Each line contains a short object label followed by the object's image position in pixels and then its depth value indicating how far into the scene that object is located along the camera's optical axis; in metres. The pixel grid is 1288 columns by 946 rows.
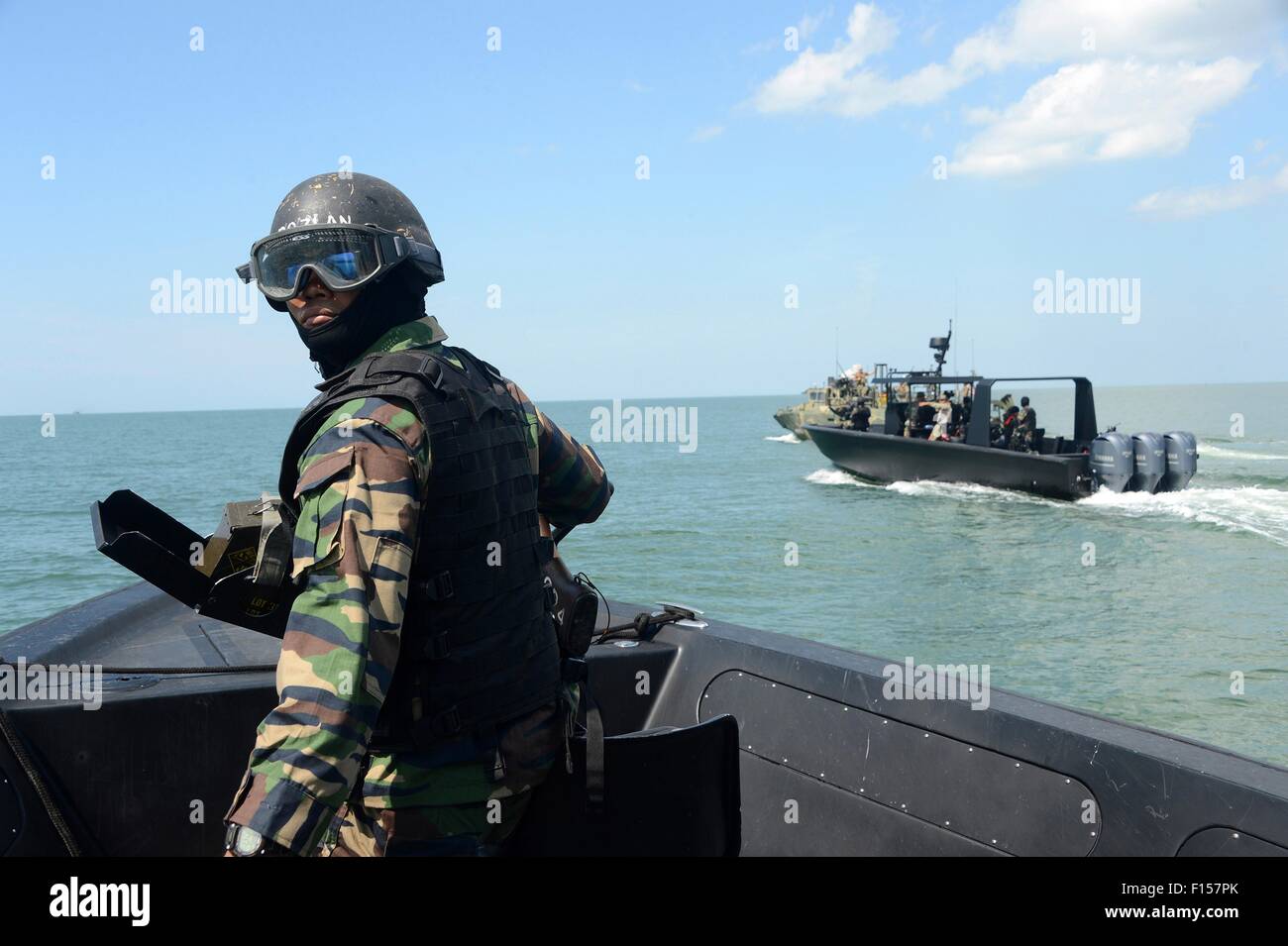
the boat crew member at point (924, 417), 30.81
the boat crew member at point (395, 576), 1.66
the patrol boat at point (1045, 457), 25.44
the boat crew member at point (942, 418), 29.31
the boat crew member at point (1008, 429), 28.57
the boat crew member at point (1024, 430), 27.61
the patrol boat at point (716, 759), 2.27
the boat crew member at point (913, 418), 30.95
